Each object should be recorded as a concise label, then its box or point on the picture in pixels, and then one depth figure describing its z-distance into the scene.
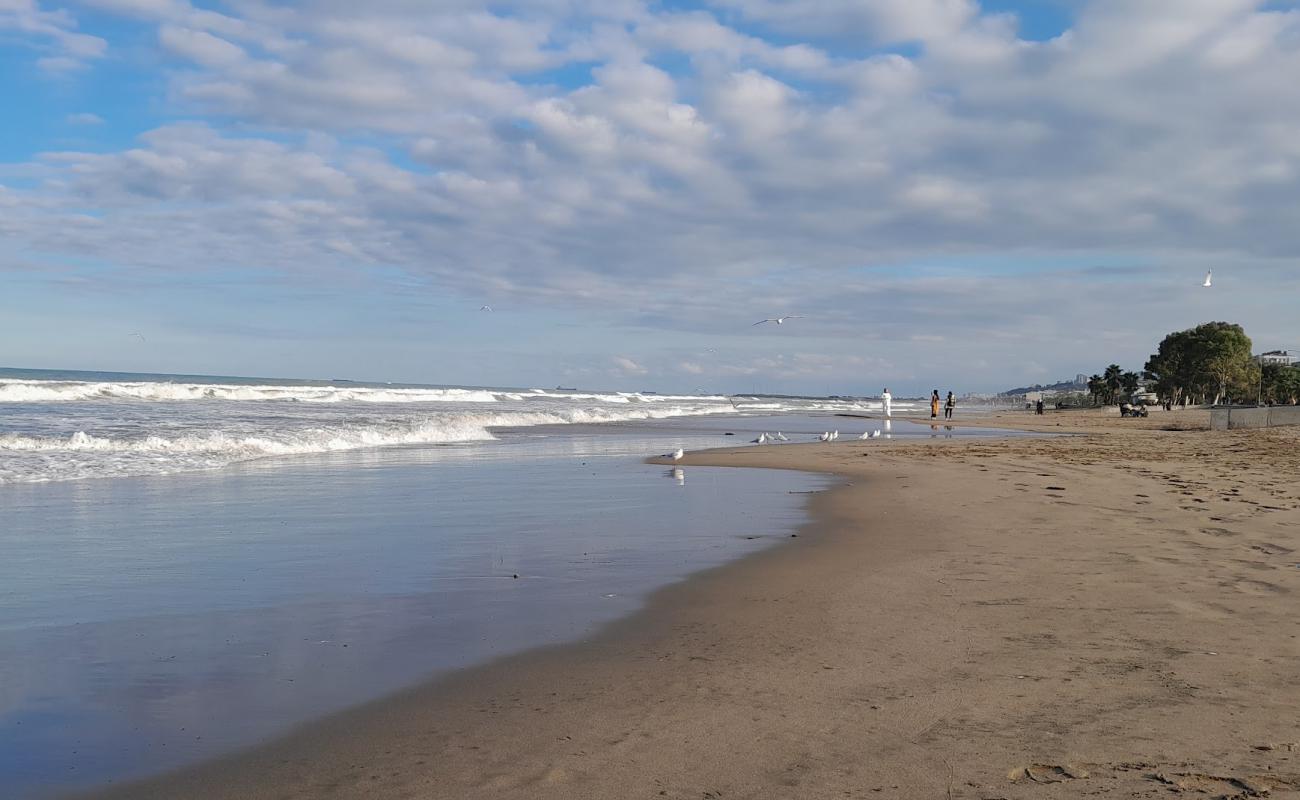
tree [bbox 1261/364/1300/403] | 81.88
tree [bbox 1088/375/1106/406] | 87.70
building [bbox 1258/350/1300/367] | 129.52
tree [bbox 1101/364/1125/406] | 88.12
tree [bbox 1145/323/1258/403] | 76.62
